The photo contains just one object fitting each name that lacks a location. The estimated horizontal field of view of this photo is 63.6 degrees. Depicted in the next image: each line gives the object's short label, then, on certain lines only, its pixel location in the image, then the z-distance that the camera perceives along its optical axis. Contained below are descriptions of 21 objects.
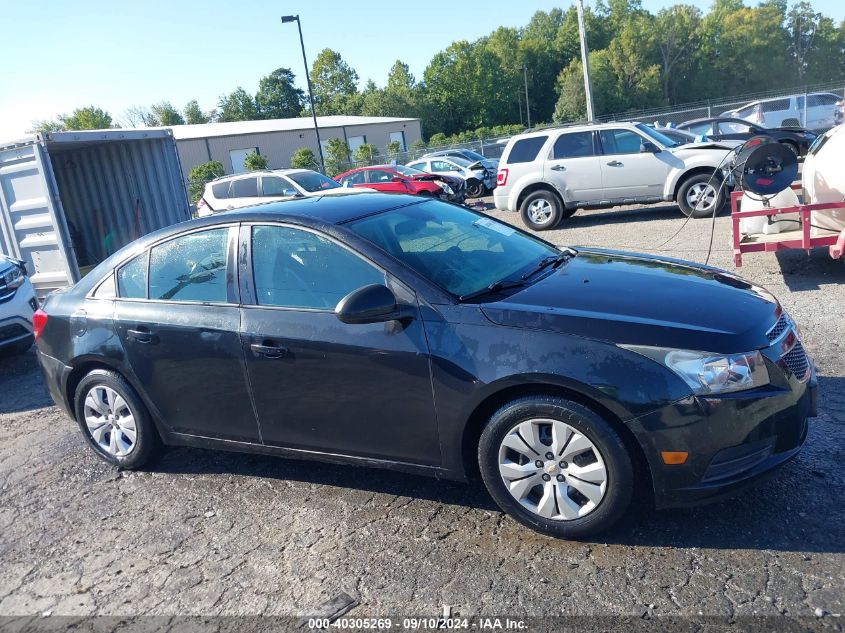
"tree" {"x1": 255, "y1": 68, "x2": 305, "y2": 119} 98.44
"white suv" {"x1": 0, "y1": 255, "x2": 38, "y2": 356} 7.32
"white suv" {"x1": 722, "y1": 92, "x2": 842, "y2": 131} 25.62
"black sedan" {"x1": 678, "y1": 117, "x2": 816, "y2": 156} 16.67
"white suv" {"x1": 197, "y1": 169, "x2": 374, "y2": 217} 15.59
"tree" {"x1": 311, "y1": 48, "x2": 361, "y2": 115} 94.62
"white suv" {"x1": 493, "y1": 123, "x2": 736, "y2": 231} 12.12
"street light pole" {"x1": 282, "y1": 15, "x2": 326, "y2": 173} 29.28
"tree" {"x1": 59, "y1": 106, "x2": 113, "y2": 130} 83.81
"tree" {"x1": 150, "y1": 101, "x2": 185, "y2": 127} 89.53
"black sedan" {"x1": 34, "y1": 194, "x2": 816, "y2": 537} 2.98
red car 19.19
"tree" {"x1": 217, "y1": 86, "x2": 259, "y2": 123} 96.19
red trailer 6.88
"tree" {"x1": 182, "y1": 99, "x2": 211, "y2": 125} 95.81
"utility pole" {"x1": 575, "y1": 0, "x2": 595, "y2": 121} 24.02
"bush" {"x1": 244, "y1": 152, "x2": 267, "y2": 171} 40.88
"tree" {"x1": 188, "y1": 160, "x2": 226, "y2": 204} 36.12
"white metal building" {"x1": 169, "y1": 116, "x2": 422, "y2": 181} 45.28
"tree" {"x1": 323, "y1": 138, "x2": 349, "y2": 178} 44.28
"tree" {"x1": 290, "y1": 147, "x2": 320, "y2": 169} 39.56
